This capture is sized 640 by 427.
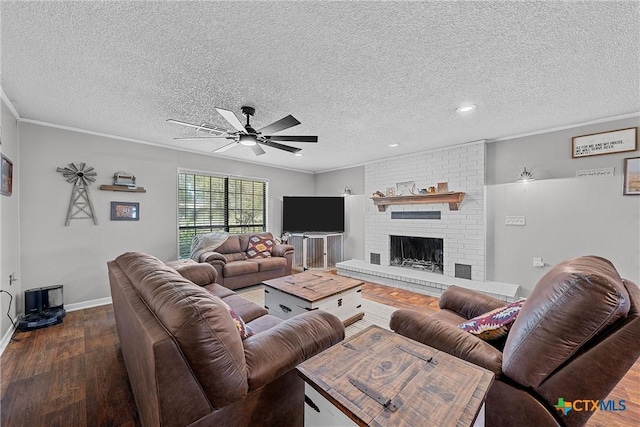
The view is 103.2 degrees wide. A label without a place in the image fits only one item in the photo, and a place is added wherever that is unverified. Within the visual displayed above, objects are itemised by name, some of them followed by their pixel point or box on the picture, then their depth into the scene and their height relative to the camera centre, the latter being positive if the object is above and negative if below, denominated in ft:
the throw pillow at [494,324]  4.75 -2.13
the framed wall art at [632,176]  9.47 +1.41
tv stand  18.56 -2.64
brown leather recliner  3.30 -1.89
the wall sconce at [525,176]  11.78 +1.75
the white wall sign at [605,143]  9.59 +2.80
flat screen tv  19.76 -0.06
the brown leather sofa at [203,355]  3.20 -2.18
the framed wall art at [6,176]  8.11 +1.34
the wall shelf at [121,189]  11.94 +1.28
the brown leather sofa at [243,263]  13.42 -2.77
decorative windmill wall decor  11.16 +1.16
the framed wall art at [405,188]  15.80 +1.66
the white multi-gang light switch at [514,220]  12.09 -0.31
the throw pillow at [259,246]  15.99 -2.08
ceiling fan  7.57 +2.74
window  15.26 +0.62
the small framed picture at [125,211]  12.27 +0.19
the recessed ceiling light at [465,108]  8.83 +3.75
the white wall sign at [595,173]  10.00 +1.65
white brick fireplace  13.10 -0.61
